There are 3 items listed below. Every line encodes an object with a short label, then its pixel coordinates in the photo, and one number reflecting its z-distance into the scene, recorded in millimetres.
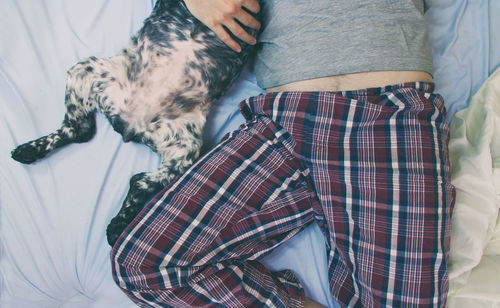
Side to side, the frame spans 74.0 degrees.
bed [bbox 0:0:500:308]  1104
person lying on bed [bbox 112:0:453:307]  975
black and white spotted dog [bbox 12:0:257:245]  1182
